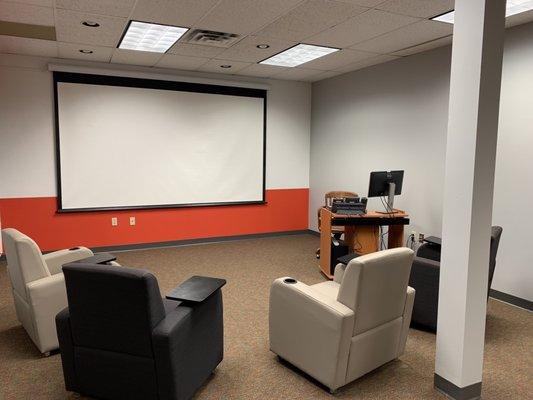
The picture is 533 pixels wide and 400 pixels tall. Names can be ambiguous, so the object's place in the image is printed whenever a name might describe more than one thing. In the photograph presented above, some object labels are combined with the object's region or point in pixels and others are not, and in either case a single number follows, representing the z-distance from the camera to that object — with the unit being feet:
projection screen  18.16
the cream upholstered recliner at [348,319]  7.63
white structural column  7.19
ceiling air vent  13.58
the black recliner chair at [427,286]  10.50
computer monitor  15.23
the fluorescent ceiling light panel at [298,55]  15.67
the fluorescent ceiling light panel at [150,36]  13.11
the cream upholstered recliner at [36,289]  9.12
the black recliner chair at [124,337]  6.72
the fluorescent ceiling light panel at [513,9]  10.79
